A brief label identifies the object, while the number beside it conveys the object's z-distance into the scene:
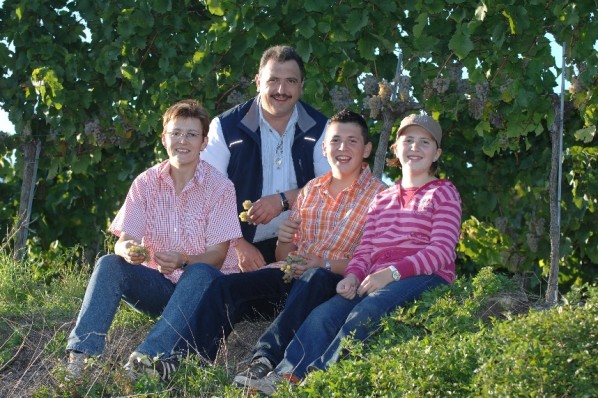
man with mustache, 5.45
